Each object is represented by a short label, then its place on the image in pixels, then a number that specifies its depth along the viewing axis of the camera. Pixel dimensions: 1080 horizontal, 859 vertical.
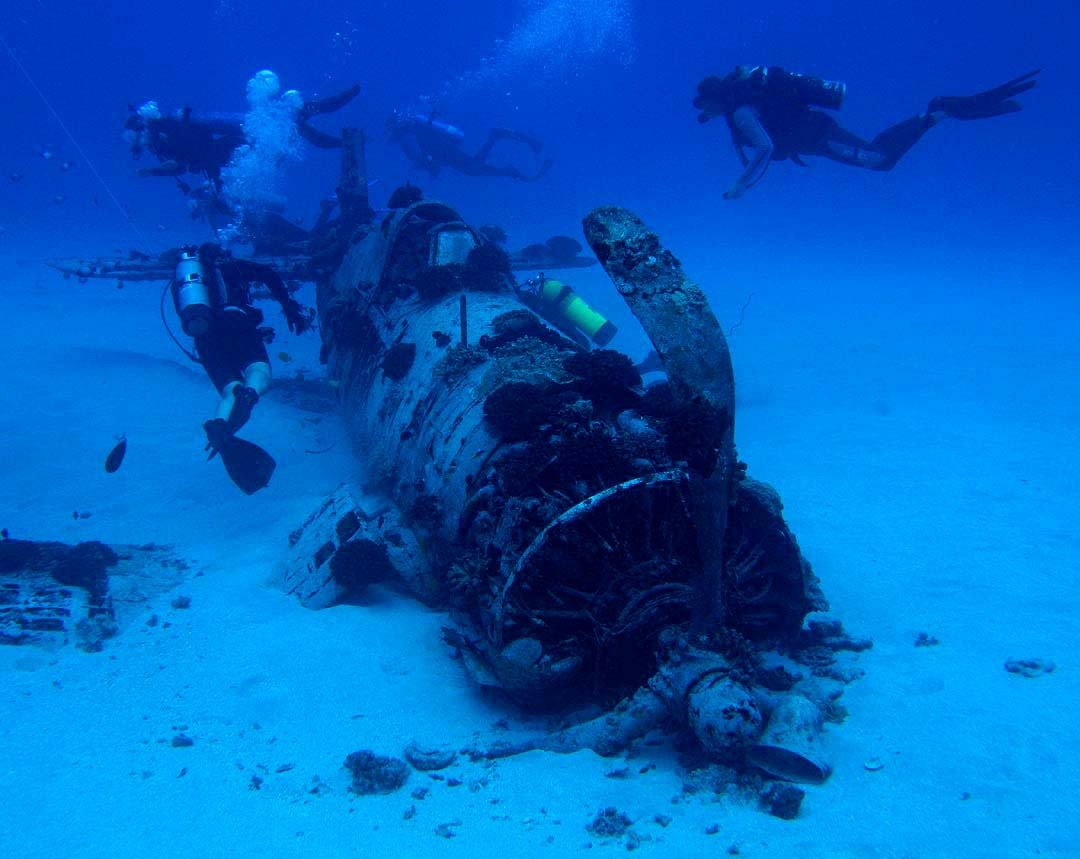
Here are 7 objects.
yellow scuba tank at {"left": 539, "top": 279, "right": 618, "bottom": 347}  11.62
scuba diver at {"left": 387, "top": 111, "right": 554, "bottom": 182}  25.27
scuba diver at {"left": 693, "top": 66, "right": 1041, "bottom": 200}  10.84
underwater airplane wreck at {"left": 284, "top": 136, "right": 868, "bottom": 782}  3.97
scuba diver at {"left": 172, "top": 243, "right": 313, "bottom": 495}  7.21
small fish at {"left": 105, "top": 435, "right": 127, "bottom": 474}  6.89
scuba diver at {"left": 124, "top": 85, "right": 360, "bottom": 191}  12.25
